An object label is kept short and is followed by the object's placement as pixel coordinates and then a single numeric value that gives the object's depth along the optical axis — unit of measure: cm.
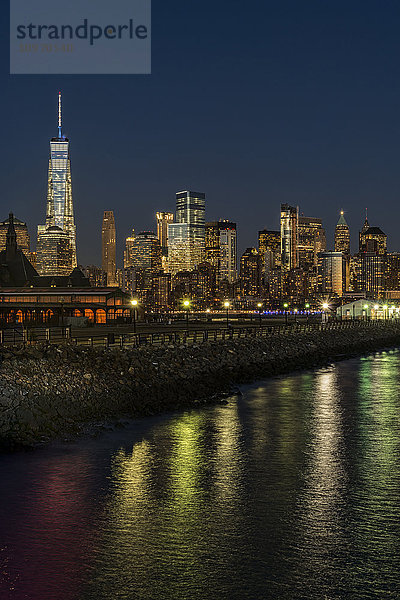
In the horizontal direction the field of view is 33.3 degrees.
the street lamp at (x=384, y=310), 15398
